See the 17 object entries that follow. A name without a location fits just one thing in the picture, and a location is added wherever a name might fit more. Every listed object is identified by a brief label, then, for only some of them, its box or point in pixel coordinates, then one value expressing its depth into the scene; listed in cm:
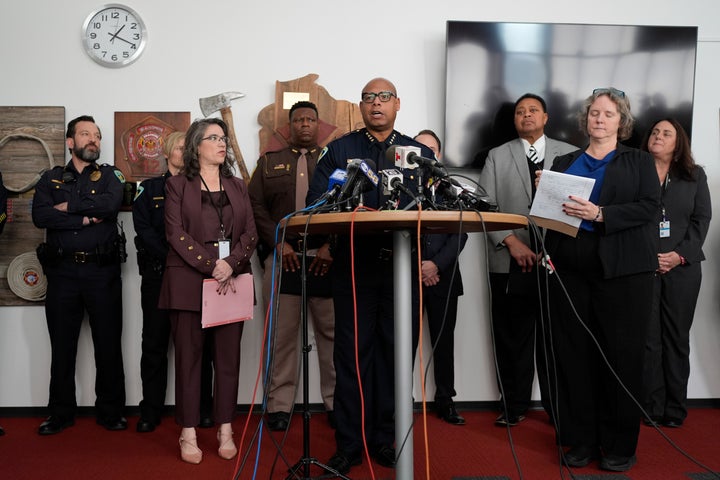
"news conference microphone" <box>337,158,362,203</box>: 191
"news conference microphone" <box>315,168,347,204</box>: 198
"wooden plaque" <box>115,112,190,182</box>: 386
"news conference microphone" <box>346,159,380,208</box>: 191
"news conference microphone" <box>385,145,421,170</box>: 193
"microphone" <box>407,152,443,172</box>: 188
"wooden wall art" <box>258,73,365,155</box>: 388
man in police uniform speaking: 253
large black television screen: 387
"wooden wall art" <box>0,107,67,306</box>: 385
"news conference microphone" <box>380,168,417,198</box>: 193
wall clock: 387
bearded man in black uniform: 345
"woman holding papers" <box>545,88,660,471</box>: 261
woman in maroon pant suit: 285
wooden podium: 194
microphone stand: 195
